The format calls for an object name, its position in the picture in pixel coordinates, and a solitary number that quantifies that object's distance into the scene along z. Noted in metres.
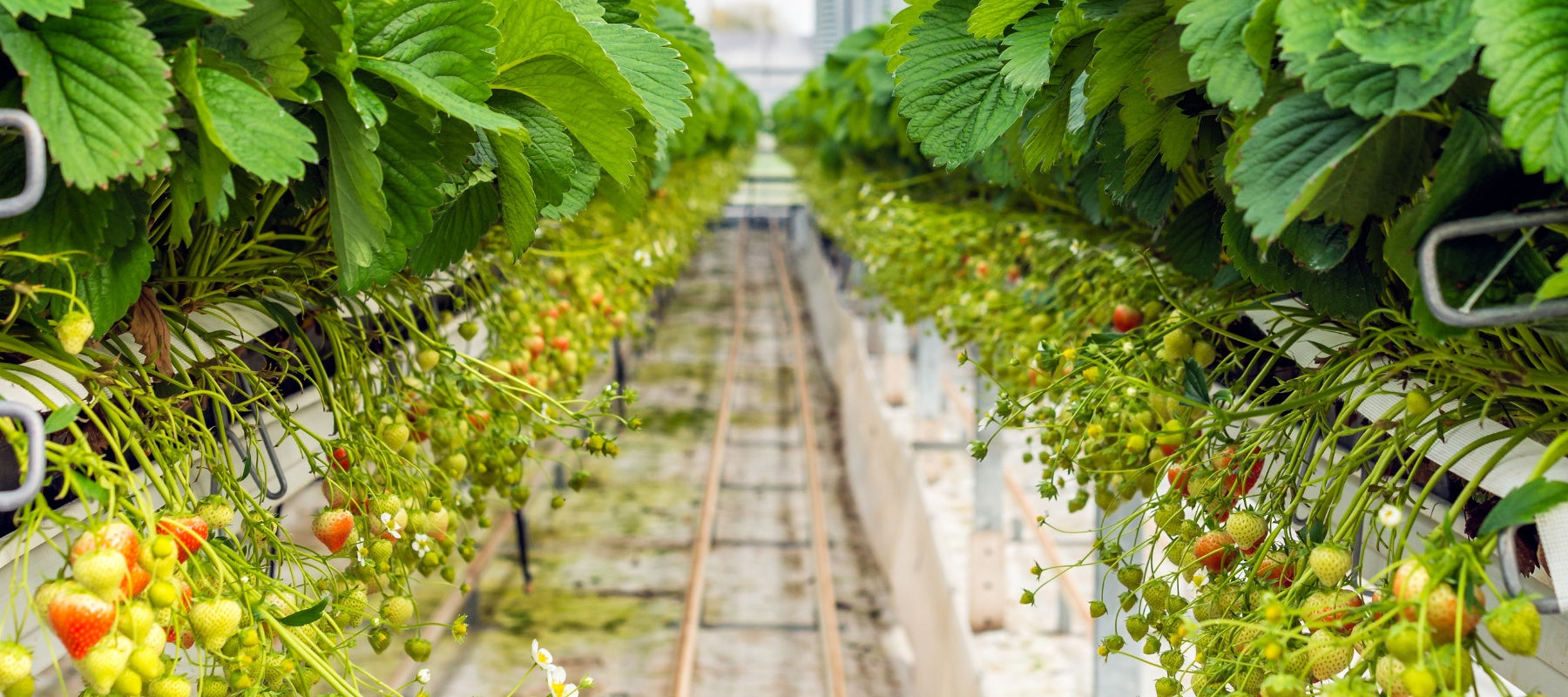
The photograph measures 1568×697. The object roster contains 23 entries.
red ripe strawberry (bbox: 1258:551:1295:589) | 1.17
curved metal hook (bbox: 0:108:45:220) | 0.81
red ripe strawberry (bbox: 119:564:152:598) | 0.90
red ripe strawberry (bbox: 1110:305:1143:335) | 2.16
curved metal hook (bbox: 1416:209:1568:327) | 0.84
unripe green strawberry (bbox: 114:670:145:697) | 0.88
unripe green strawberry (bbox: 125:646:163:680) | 0.87
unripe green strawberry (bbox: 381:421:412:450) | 1.68
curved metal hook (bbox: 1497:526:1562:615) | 0.84
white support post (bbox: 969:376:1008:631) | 5.44
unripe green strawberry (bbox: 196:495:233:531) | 1.14
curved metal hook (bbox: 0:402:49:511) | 0.84
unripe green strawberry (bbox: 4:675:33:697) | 0.85
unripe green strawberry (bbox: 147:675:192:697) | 0.94
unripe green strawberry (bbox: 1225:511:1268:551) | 1.20
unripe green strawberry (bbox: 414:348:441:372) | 1.91
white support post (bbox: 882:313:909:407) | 9.29
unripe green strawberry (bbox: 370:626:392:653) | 1.35
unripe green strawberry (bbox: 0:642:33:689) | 0.84
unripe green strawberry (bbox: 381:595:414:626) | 1.34
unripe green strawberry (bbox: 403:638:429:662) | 1.36
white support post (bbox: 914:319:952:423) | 8.39
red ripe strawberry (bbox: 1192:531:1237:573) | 1.24
